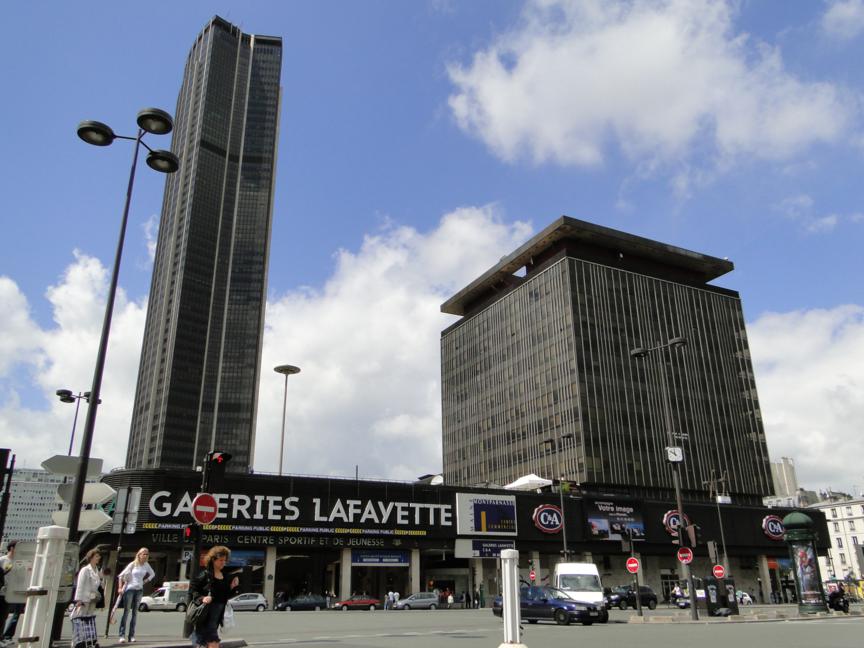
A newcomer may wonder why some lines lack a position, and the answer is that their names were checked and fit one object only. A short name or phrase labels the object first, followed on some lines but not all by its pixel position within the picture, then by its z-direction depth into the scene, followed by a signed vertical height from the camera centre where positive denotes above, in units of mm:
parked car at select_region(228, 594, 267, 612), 39094 -1455
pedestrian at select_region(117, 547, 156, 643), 13742 -76
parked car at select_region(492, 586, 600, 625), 25172 -1258
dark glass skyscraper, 156250 +71288
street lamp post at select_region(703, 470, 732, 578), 59909 +9074
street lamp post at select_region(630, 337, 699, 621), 26172 +4642
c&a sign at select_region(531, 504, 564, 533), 53188 +4043
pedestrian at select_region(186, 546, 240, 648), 8062 -201
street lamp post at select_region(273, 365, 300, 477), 51188 +14686
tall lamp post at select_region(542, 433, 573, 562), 85650 +15249
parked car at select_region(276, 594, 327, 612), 41875 -1628
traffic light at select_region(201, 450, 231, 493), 13727 +2091
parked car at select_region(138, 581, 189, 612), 36000 -1115
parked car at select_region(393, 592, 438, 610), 44250 -1716
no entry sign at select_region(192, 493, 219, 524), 12698 +1218
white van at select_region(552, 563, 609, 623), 29469 -384
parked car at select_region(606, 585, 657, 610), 41781 -1527
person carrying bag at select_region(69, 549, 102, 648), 11062 -461
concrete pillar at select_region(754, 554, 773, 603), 63969 -530
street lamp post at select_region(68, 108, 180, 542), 13000 +8390
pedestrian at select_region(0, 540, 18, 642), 11906 +77
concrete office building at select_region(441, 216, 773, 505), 86312 +26162
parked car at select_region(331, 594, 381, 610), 43347 -1742
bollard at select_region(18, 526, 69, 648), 7824 -108
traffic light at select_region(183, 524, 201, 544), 12526 +777
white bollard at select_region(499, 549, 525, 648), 9055 -313
